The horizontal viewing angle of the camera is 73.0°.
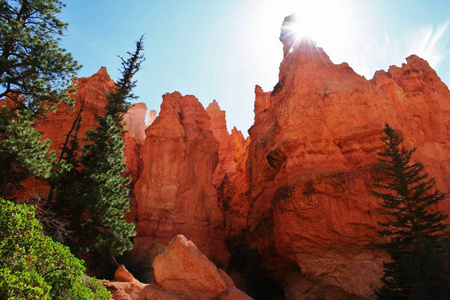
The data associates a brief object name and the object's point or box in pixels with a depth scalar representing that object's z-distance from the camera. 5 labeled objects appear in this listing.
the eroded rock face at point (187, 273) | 12.57
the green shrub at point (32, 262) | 6.26
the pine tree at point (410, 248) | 11.02
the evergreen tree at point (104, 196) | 15.94
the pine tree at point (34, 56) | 13.58
